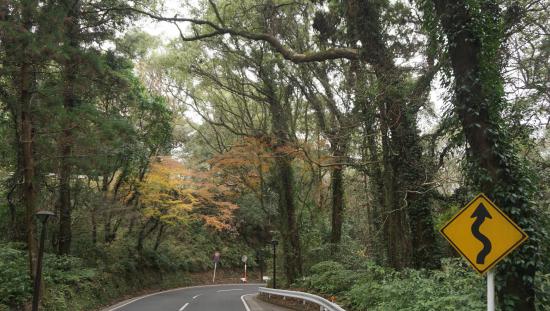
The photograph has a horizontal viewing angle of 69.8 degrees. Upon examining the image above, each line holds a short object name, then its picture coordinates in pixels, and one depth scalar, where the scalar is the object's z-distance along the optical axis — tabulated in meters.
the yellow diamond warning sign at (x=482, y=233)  4.12
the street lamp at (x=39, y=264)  9.48
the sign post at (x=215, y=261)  29.96
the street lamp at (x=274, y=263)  17.95
